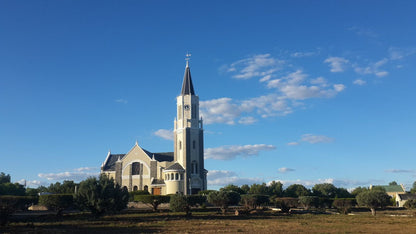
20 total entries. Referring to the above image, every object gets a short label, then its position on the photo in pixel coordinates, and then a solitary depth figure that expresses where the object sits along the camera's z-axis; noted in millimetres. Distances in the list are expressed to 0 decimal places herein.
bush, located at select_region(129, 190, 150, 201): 72438
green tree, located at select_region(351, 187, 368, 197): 129225
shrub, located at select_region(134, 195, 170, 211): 55575
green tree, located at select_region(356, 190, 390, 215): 61656
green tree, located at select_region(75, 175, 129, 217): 44250
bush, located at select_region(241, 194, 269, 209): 56156
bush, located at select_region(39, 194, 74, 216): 46094
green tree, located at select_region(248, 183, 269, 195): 94219
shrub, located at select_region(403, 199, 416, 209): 76350
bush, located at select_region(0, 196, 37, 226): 37625
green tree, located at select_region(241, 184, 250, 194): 100794
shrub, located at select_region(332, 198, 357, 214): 65262
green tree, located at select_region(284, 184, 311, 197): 93506
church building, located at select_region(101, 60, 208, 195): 78500
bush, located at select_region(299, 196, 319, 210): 67875
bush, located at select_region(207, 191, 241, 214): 54969
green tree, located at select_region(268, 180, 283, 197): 95062
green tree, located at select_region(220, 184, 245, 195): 81412
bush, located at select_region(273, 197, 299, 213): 57750
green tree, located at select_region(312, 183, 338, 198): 100000
